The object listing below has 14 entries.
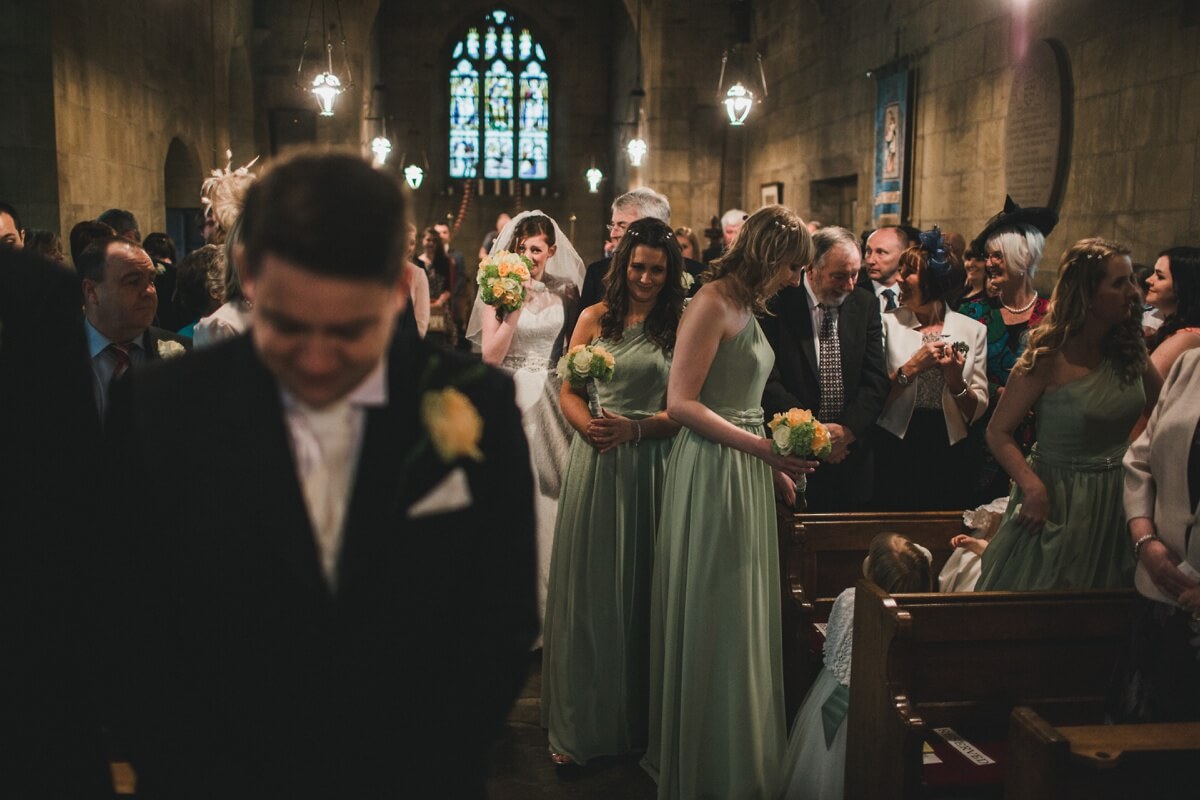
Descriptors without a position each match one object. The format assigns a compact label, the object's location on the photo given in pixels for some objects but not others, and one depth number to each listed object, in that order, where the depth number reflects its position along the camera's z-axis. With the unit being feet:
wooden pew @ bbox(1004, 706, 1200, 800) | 6.55
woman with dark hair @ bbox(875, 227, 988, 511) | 14.34
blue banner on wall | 35.32
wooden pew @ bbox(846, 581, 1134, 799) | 8.85
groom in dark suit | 4.04
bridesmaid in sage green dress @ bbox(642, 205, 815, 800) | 9.96
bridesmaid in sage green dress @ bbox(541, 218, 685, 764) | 11.82
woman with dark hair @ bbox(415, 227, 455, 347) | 38.93
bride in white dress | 15.53
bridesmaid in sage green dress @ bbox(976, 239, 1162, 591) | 10.23
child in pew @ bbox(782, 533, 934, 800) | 9.75
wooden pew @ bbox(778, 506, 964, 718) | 11.31
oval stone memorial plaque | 24.79
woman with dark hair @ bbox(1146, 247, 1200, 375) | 11.75
